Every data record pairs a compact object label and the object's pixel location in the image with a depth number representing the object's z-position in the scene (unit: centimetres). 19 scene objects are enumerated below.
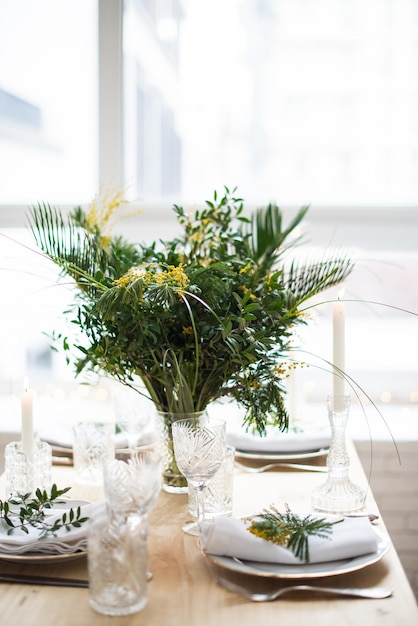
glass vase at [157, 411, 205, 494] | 149
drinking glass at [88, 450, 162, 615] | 99
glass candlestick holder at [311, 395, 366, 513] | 142
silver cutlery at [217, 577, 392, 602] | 105
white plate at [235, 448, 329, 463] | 175
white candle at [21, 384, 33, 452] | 148
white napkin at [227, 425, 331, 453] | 179
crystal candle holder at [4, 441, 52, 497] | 148
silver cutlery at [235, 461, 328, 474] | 170
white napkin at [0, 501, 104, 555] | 114
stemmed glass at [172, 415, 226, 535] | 127
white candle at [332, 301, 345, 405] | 146
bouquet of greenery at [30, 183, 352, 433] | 133
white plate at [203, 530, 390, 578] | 108
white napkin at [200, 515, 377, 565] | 111
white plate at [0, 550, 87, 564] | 113
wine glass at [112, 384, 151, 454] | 173
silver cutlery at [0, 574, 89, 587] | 109
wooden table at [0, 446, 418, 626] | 99
